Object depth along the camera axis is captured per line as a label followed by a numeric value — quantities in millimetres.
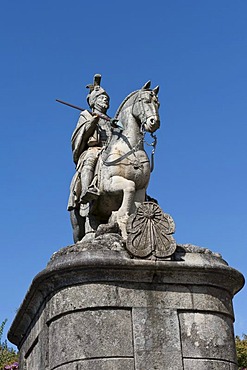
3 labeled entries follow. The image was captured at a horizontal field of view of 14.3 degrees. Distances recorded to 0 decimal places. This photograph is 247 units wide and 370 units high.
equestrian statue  13429
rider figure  14337
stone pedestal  10684
